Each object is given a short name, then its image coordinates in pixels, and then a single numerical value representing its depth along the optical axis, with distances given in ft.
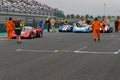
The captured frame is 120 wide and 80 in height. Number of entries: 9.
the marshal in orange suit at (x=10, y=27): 93.88
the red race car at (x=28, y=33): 93.91
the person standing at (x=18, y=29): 78.16
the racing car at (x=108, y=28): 130.72
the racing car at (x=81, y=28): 131.75
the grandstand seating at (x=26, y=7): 147.24
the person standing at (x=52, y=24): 143.55
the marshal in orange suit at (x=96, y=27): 84.12
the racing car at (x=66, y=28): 137.80
